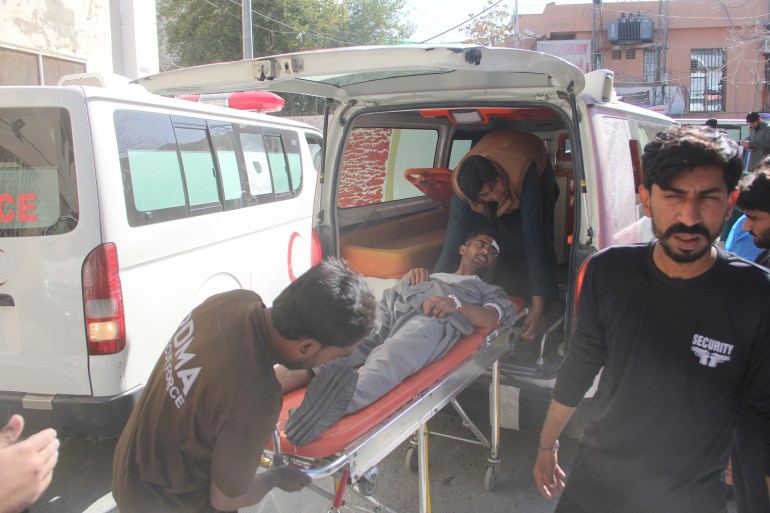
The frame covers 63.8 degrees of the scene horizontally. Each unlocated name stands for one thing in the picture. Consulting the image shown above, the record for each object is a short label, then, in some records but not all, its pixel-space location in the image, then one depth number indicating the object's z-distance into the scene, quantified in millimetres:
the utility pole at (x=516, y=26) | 24031
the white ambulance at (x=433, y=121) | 2438
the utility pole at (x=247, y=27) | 13625
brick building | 22984
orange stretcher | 2068
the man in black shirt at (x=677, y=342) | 1586
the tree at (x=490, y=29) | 25336
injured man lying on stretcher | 2186
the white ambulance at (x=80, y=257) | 3100
